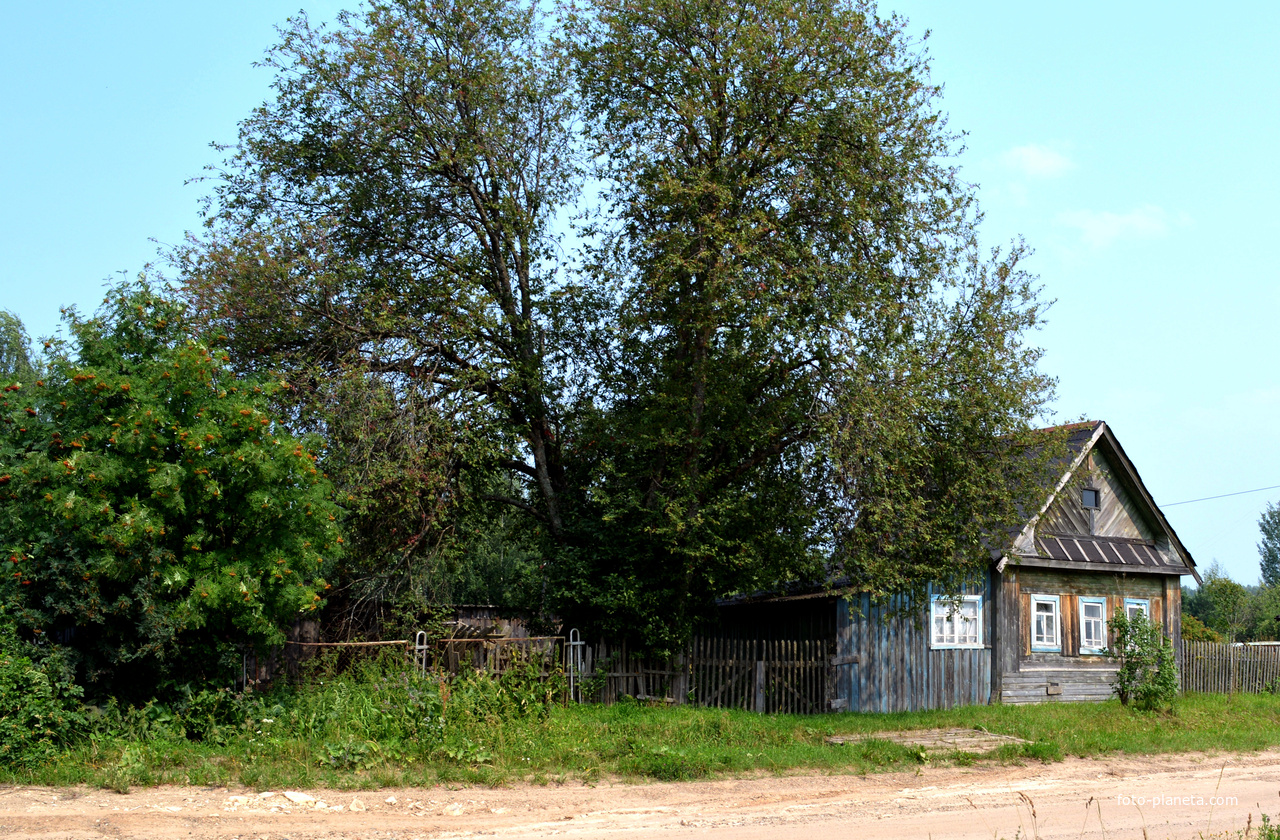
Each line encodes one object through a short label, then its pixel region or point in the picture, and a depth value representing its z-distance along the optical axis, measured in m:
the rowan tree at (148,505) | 11.65
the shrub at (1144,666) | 18.03
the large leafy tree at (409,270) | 17.27
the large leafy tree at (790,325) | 16.80
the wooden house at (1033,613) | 19.05
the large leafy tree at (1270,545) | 99.19
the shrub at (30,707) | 10.70
